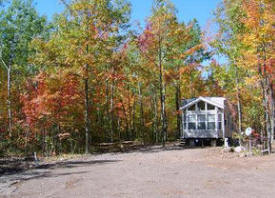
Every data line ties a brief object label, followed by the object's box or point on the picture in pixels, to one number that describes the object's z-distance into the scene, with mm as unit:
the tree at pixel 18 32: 29250
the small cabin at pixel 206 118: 24953
